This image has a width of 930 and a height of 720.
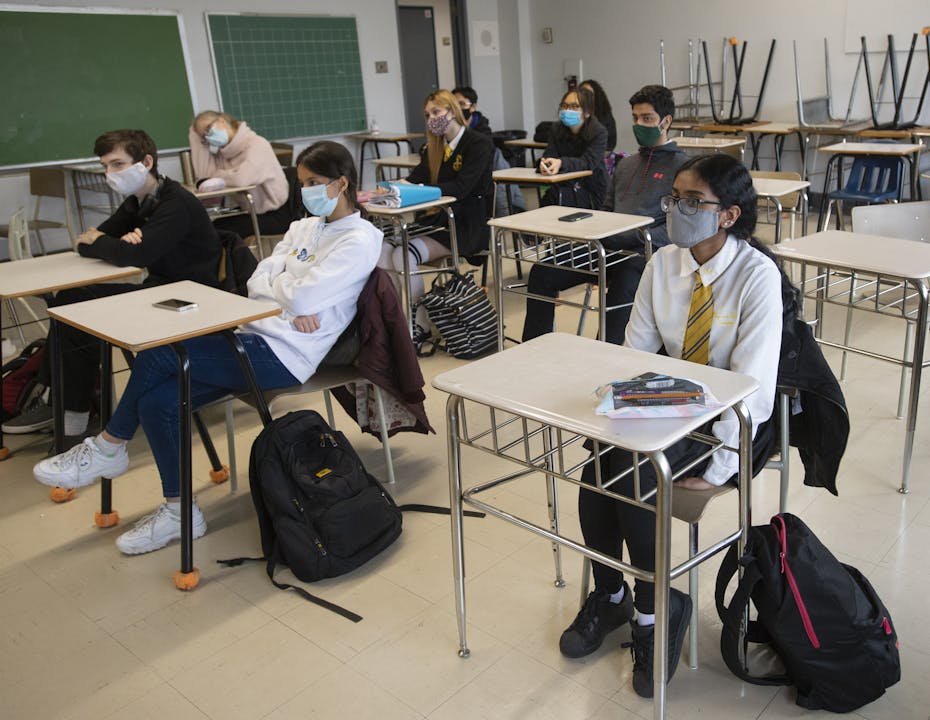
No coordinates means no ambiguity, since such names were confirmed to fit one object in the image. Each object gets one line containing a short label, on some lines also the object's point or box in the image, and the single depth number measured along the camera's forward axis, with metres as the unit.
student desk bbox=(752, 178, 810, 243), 3.59
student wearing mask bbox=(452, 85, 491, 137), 6.12
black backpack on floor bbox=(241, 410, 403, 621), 2.19
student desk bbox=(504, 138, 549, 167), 6.93
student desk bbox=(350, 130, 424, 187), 7.73
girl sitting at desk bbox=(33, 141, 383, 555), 2.34
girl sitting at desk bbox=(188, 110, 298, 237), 4.91
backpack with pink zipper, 1.57
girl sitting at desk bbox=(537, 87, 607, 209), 4.39
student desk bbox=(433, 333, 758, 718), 1.34
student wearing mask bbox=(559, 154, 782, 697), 1.67
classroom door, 8.73
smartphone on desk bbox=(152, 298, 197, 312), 2.25
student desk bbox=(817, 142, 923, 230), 5.16
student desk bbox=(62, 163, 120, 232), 6.11
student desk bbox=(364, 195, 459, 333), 3.65
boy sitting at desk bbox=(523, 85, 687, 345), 3.34
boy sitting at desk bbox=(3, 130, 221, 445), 2.93
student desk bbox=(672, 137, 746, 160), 5.43
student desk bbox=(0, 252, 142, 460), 2.67
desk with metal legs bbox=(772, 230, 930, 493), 2.26
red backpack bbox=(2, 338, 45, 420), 3.20
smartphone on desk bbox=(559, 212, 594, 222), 3.24
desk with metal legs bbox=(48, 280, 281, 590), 2.04
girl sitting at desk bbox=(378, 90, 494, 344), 4.09
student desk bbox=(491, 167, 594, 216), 4.18
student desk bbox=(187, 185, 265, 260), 4.60
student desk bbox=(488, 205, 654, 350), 2.96
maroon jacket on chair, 2.40
